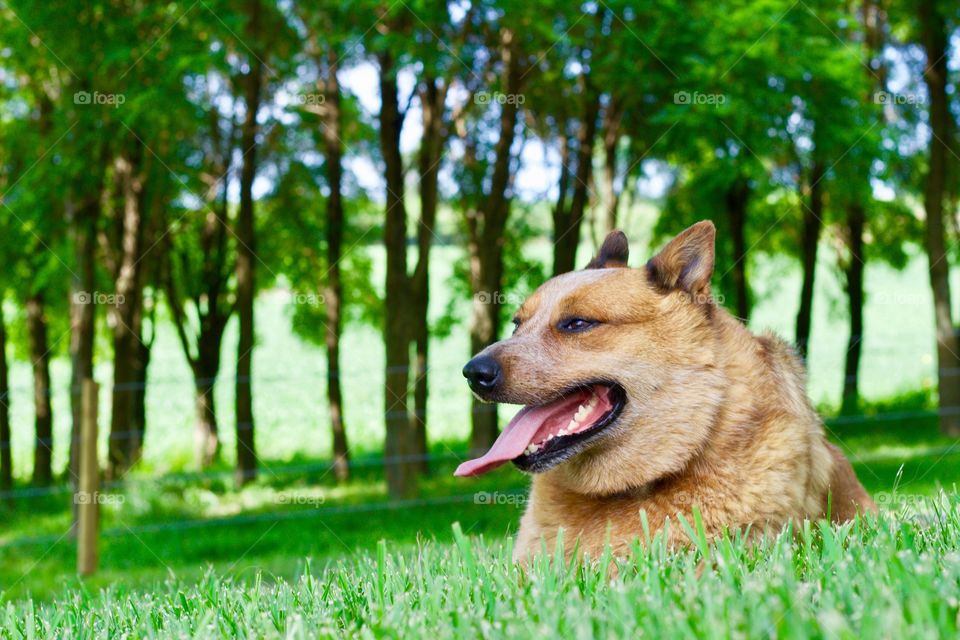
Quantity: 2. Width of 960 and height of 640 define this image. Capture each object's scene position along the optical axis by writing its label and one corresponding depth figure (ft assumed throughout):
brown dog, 10.73
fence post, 26.18
